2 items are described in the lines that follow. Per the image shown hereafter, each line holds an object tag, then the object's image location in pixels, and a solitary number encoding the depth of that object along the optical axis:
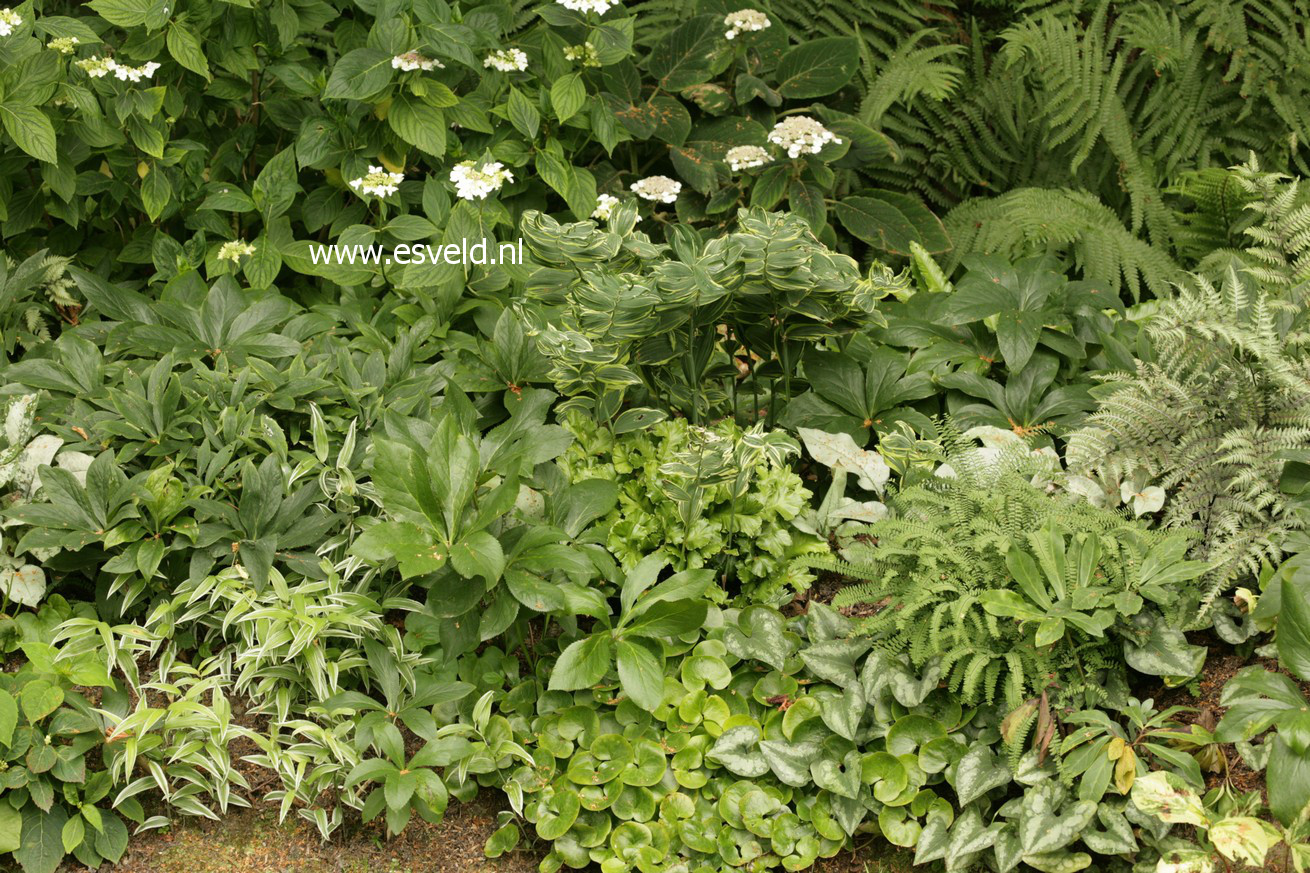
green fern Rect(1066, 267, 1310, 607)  4.75
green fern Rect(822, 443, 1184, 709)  4.46
